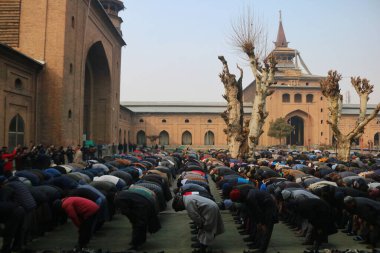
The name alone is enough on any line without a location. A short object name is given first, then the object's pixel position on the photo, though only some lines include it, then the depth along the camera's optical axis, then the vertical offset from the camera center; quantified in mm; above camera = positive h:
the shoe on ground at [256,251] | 7238 -1877
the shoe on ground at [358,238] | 8267 -1876
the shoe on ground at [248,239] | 8133 -1876
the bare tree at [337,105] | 23297 +2301
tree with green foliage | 55188 +2152
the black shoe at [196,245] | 7407 -1853
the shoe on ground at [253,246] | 7574 -1889
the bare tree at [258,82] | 24464 +3770
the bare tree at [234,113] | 24891 +1923
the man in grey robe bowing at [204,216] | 6934 -1211
